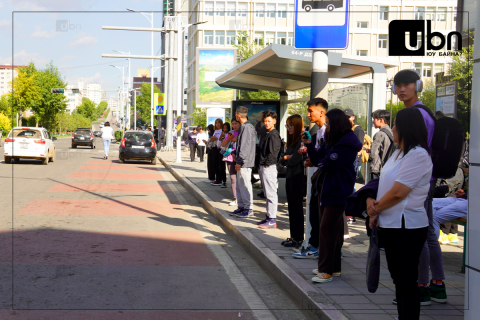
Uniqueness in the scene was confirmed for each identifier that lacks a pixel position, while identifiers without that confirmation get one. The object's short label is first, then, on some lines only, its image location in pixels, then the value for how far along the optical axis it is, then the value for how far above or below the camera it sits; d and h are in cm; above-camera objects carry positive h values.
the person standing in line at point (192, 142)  2548 -62
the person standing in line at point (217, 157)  1393 -73
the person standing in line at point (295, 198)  633 -84
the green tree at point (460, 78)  894 +114
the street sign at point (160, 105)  3198 +160
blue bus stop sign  543 +118
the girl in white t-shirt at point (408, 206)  336 -49
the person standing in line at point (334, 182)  474 -47
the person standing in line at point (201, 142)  2467 -59
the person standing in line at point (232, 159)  1016 -57
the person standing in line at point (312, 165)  551 -37
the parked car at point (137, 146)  2331 -80
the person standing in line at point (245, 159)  843 -47
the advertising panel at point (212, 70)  3019 +369
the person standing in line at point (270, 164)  764 -50
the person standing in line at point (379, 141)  769 -12
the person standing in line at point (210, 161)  1446 -92
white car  2039 -70
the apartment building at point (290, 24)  5891 +1367
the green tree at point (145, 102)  11119 +611
